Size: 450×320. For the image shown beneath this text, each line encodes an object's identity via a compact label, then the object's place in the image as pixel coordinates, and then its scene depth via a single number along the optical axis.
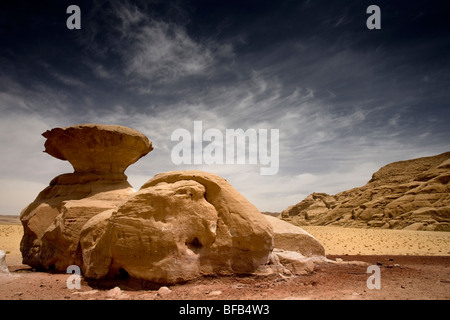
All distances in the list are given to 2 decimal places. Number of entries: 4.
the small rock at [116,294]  5.12
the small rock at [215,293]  5.16
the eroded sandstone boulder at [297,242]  8.97
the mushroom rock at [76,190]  8.31
